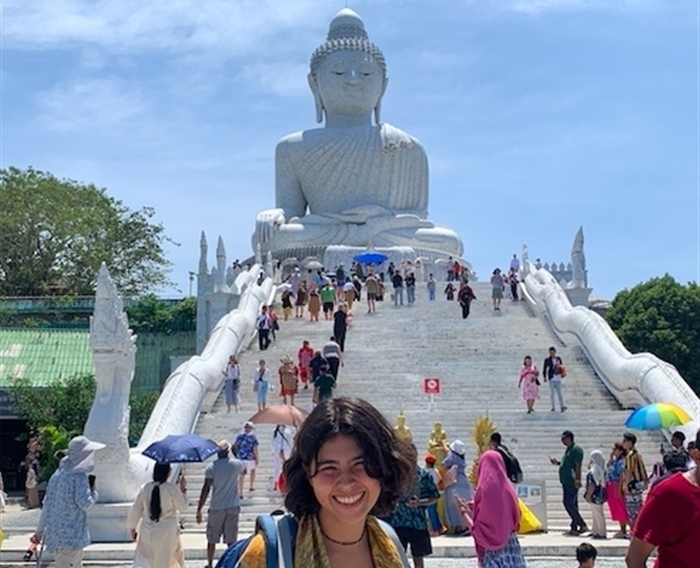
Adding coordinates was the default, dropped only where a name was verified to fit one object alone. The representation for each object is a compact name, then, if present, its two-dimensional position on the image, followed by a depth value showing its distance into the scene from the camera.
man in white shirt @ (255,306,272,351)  21.64
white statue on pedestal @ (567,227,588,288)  26.95
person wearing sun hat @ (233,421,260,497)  13.16
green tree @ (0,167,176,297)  35.94
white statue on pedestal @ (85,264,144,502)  12.02
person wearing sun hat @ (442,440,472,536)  10.60
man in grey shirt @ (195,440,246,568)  9.31
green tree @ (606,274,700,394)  31.09
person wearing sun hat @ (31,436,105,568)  7.65
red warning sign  17.20
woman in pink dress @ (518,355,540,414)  16.42
